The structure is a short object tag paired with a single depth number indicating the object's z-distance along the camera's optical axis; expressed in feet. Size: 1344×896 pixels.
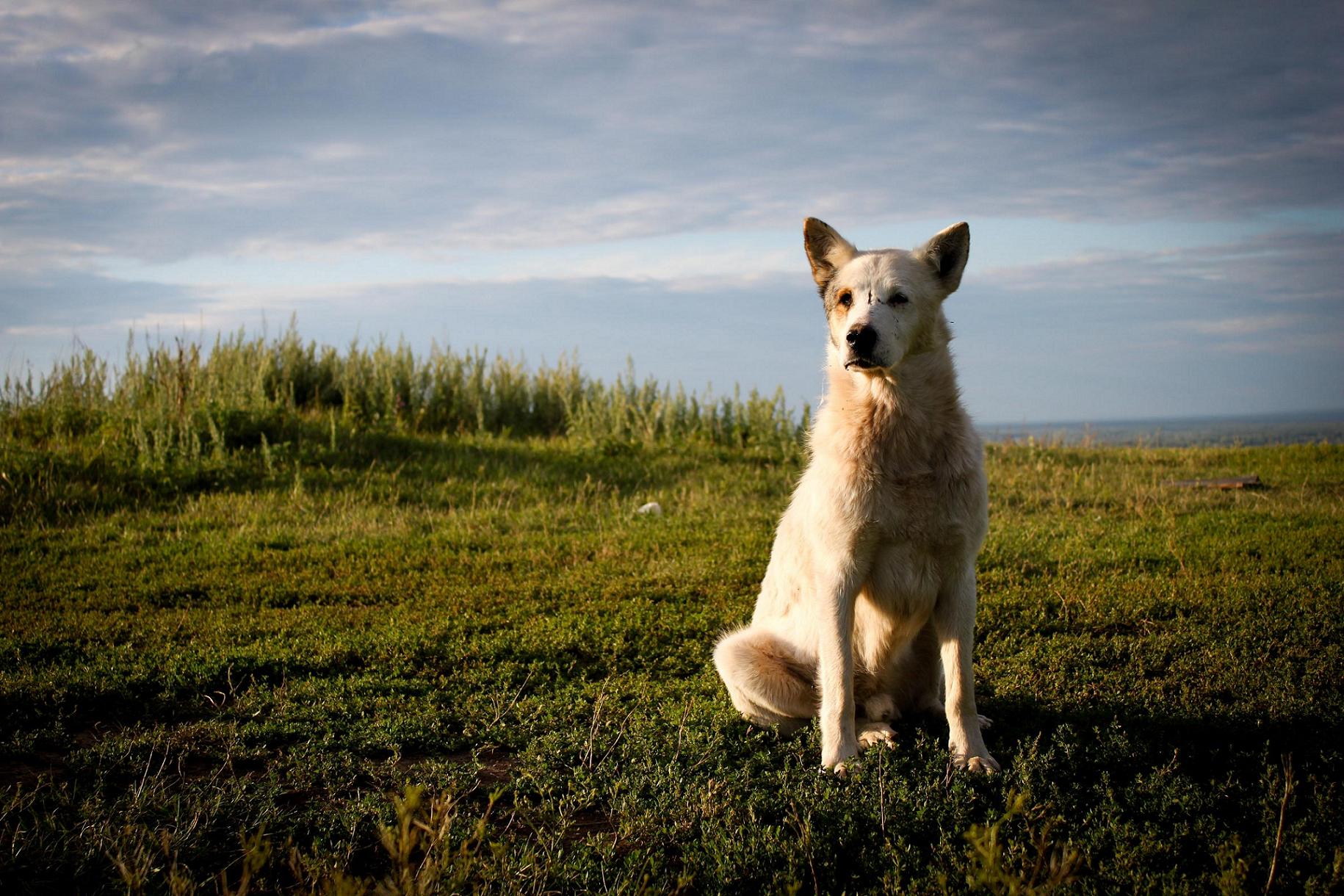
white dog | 13.17
